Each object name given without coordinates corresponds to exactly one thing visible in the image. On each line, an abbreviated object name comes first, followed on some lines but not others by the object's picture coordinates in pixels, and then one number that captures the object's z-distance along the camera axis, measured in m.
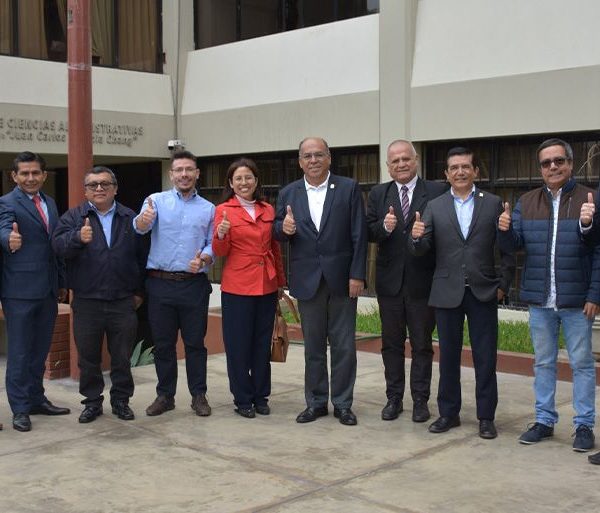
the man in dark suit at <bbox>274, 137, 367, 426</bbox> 5.84
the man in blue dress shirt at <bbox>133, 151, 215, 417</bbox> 6.00
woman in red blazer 5.98
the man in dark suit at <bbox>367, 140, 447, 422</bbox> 5.82
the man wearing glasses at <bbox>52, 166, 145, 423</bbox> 5.86
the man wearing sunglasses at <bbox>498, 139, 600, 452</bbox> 5.10
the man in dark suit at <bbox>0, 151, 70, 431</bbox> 5.79
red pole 7.30
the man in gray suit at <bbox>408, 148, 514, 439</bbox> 5.48
